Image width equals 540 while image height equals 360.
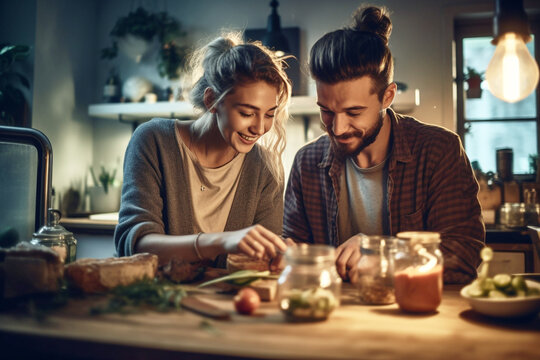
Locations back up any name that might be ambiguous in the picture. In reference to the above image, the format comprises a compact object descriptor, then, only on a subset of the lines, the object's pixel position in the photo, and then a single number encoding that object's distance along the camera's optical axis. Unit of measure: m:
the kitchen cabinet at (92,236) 3.54
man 1.64
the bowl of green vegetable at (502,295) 1.01
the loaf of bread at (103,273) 1.22
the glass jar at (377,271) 1.17
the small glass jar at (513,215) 3.21
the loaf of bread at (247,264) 1.40
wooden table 0.85
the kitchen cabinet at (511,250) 2.95
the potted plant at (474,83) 3.72
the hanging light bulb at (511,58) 1.26
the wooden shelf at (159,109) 3.54
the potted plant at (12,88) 3.34
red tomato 1.06
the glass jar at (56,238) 1.48
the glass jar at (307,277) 1.05
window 3.74
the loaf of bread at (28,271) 1.13
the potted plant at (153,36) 3.98
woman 1.64
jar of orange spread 1.08
